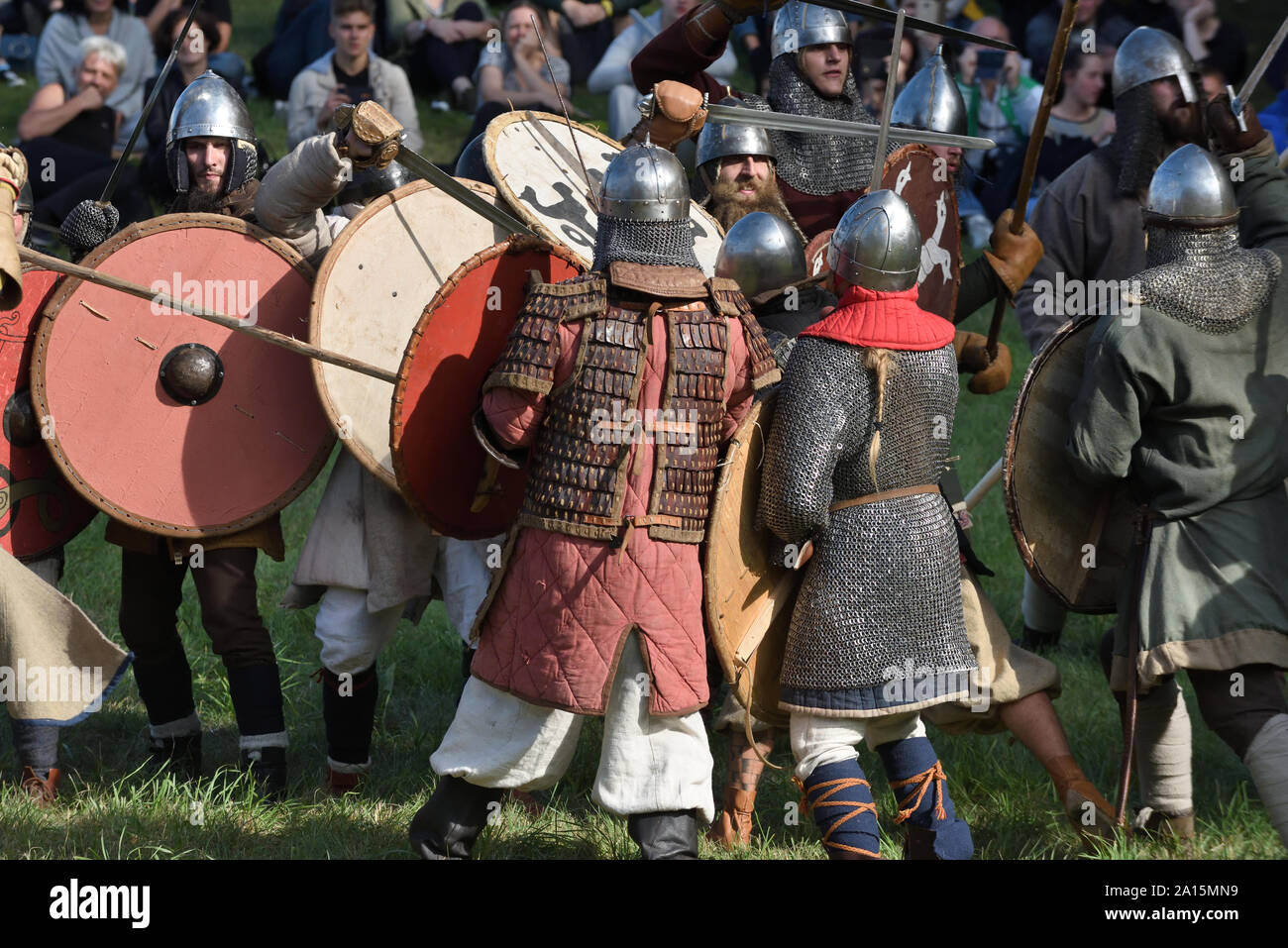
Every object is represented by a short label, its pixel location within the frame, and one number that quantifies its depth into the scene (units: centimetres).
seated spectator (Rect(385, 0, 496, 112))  1159
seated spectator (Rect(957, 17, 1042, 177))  1048
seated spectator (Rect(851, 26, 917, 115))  897
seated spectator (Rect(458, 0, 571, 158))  974
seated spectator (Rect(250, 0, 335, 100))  1094
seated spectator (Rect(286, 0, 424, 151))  884
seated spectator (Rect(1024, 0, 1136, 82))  1025
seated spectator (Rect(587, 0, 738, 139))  826
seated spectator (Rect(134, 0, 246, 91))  1084
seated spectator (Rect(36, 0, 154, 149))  984
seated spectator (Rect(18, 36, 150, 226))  845
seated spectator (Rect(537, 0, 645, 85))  1180
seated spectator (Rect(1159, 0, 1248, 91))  1027
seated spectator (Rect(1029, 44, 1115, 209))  902
